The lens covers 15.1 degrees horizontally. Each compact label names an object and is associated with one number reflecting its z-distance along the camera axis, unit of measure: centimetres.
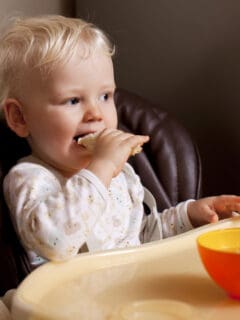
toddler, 100
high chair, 124
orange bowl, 82
